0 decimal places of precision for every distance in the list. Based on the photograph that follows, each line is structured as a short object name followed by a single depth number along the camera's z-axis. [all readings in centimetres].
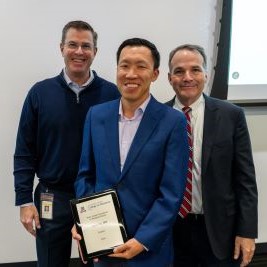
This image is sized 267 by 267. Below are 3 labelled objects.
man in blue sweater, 175
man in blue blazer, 127
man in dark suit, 160
